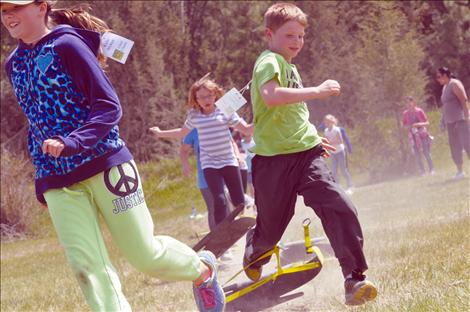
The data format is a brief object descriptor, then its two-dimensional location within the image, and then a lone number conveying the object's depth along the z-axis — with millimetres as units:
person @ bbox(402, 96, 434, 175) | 18453
